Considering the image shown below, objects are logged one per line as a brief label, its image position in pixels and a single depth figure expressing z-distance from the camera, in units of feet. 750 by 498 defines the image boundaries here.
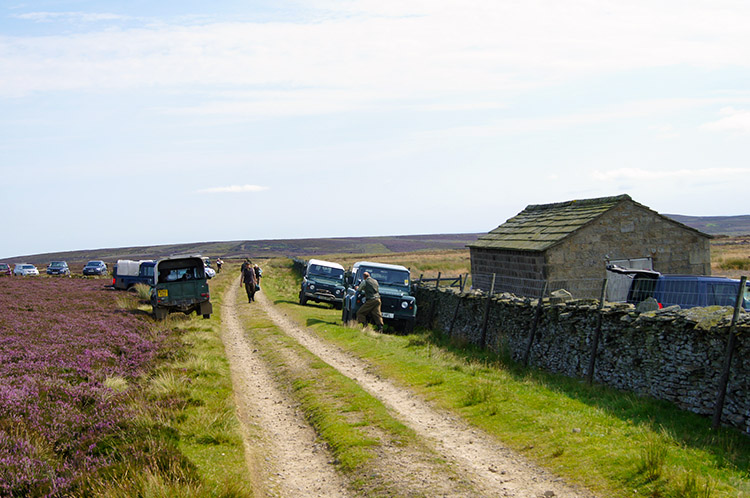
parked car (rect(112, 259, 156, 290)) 132.74
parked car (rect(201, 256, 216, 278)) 187.54
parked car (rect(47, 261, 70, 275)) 211.82
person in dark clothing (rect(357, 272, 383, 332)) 66.42
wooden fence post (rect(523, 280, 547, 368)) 49.37
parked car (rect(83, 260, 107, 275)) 211.82
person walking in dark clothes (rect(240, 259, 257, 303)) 104.26
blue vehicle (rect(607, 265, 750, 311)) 43.42
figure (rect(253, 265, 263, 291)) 128.88
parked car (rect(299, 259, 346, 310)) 101.09
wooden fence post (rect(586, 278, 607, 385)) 41.19
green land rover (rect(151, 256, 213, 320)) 77.92
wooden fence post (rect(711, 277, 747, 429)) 29.94
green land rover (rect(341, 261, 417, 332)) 71.15
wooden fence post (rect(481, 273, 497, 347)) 58.65
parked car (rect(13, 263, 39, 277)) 207.04
